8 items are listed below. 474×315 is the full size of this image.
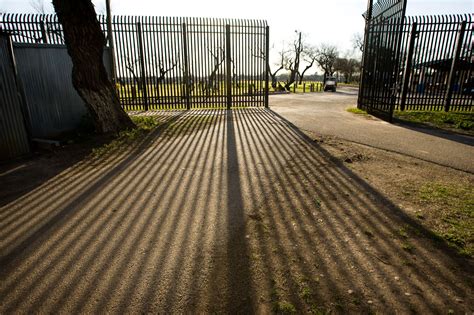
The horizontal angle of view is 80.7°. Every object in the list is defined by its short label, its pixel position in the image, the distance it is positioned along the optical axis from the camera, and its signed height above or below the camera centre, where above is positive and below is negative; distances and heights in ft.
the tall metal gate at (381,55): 28.34 +2.61
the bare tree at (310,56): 188.85 +15.77
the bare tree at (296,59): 148.80 +12.49
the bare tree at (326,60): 193.47 +13.34
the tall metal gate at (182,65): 36.11 +2.20
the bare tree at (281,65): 121.49 +9.22
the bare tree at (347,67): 203.01 +8.89
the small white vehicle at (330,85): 103.86 -1.94
